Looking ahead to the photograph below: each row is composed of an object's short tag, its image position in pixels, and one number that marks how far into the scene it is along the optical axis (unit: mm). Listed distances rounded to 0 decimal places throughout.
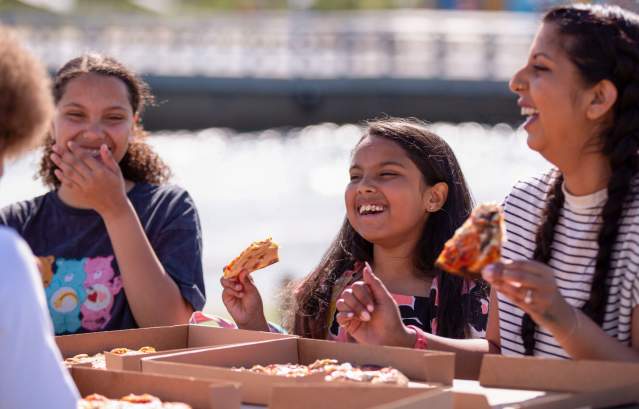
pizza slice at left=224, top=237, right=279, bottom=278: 6350
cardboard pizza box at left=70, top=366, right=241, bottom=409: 4184
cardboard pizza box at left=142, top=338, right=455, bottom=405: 4621
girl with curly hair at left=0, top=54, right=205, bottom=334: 6989
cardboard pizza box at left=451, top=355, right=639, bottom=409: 4425
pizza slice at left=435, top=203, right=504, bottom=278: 4496
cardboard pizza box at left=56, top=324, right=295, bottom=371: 5718
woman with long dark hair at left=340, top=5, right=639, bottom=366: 5166
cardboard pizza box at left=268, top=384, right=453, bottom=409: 4233
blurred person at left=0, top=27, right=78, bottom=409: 3519
